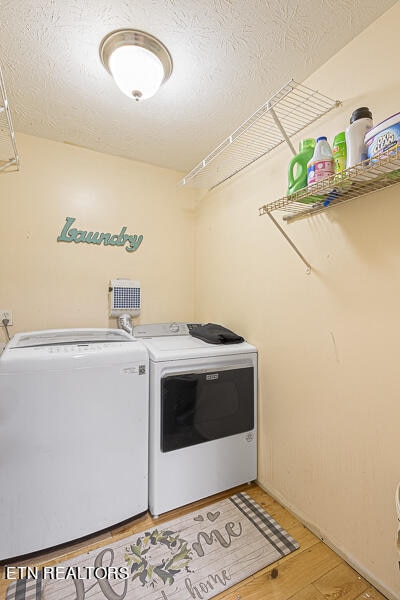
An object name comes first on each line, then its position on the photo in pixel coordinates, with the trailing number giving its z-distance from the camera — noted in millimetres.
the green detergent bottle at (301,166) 1212
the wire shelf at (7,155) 1791
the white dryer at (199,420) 1496
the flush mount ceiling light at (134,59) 1178
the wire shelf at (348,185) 917
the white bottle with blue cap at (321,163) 1088
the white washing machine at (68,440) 1206
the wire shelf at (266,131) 1366
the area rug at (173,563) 1124
